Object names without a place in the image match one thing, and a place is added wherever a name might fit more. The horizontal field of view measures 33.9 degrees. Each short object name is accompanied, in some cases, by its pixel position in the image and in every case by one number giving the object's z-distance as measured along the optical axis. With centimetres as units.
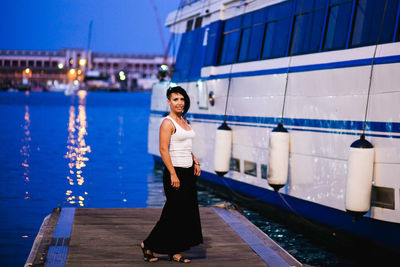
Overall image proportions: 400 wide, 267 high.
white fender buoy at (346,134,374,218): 934
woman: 779
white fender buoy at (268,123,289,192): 1162
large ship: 948
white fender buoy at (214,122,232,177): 1419
